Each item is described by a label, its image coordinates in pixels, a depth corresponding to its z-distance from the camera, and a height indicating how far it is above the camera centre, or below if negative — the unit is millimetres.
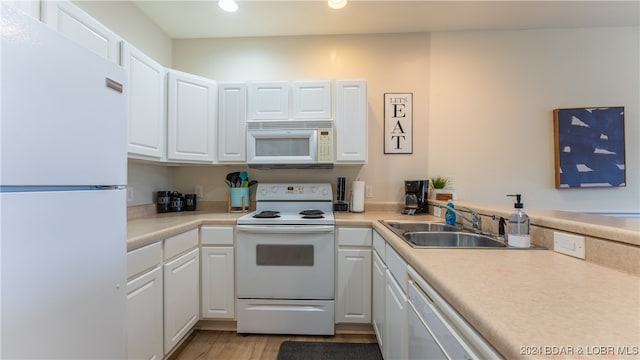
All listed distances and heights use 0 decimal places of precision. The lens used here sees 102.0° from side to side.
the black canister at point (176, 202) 2446 -198
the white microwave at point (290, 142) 2223 +339
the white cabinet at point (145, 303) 1289 -656
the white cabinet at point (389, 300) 1188 -652
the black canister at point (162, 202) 2363 -190
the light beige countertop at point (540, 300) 448 -278
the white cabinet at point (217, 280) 1984 -758
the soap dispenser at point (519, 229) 1103 -206
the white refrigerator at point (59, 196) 646 -44
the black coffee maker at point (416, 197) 2350 -140
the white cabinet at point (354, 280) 1964 -748
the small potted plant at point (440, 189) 2320 -68
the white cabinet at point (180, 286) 1604 -709
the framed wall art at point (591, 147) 2408 +328
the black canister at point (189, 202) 2551 -205
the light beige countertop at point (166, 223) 1377 -294
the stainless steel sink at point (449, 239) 1411 -334
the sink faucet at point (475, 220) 1549 -234
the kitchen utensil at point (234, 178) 2504 +27
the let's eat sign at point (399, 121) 2578 +605
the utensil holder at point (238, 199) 2488 -170
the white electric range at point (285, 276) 1946 -712
